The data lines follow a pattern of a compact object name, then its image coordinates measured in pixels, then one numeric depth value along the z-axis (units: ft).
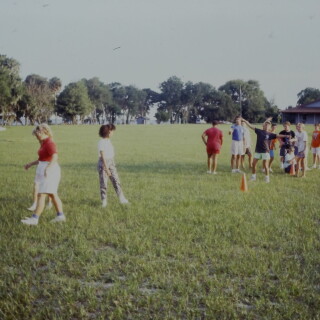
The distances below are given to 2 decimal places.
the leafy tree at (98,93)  359.25
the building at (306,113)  207.51
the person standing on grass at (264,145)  35.99
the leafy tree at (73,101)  275.80
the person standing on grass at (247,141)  44.11
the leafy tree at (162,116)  320.91
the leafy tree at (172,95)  374.84
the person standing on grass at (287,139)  38.68
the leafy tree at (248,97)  307.37
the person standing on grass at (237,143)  42.93
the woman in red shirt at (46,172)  20.03
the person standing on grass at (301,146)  40.11
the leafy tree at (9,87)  187.62
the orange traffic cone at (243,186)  29.40
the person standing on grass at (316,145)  45.78
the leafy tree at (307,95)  353.72
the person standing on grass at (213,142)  41.32
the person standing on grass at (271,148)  43.29
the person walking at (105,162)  24.13
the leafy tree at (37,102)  250.16
